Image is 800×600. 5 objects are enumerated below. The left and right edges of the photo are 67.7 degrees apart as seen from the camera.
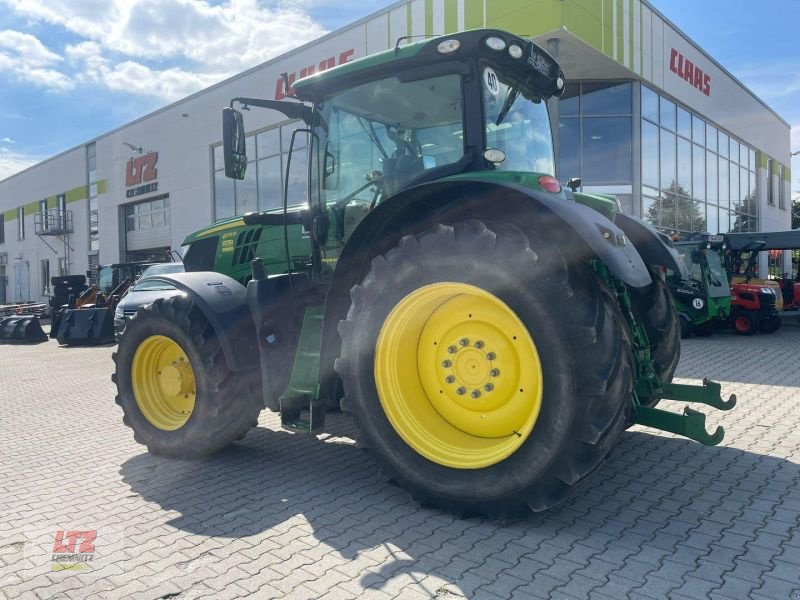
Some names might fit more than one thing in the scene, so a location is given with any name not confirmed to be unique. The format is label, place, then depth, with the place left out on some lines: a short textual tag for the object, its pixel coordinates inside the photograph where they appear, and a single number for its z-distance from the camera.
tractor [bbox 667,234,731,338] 12.61
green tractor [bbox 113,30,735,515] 2.98
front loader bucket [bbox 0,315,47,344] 16.05
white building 14.21
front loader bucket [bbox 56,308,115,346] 14.37
